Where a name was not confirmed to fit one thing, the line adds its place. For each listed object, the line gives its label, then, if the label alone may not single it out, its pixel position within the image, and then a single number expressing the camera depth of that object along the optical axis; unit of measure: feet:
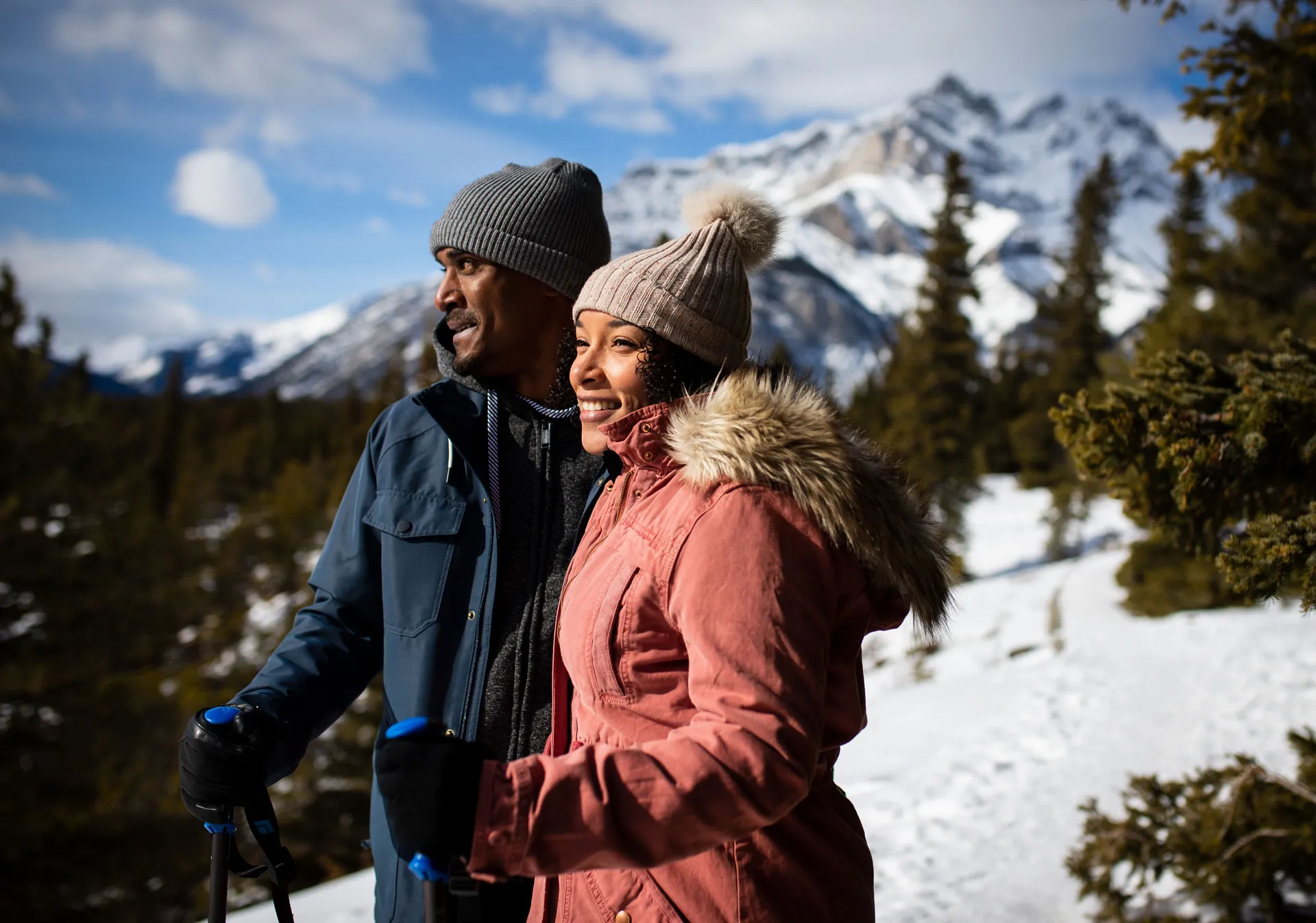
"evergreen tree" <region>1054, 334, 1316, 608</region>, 8.16
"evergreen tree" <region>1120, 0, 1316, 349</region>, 12.28
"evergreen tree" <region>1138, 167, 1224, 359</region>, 33.76
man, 7.88
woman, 4.56
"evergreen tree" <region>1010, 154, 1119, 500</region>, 104.06
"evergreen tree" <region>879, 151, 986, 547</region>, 75.05
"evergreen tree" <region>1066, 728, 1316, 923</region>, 11.87
